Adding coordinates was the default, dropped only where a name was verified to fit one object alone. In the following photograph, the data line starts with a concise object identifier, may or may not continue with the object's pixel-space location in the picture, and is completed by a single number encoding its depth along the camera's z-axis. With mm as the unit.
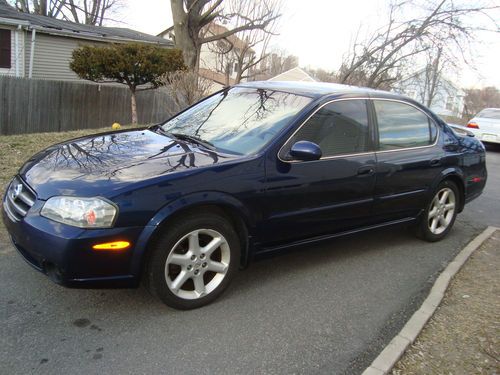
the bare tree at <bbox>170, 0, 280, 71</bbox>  17156
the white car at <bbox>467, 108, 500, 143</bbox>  15609
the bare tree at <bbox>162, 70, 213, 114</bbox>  10148
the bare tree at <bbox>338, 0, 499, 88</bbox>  16969
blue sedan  2951
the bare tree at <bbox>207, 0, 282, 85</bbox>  19797
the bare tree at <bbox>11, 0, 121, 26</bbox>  34000
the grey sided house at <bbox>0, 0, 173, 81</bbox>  17250
